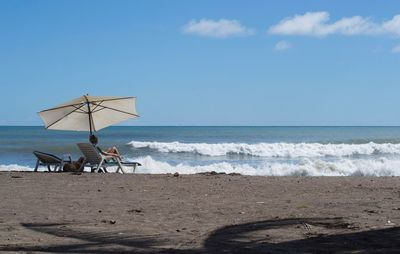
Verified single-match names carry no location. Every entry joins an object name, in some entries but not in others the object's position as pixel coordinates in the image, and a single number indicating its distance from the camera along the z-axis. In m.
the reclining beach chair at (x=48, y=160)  15.12
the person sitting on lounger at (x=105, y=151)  14.80
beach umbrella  15.41
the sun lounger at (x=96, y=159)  14.31
